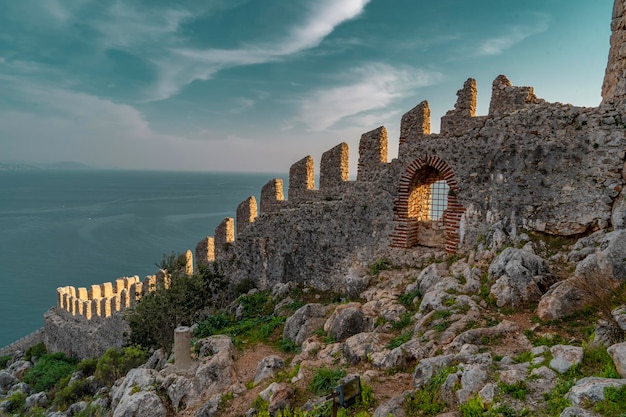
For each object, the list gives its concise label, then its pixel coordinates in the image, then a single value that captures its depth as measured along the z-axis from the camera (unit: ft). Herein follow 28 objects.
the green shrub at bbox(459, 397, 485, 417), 17.66
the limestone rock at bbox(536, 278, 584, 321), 24.04
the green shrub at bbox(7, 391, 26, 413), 58.44
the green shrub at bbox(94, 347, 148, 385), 51.34
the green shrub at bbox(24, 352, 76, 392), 68.69
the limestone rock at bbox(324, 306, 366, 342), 33.42
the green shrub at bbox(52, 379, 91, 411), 53.82
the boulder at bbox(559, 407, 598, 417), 14.83
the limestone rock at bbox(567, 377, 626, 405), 15.42
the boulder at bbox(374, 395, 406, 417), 20.42
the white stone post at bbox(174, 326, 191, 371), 35.96
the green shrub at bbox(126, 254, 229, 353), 49.55
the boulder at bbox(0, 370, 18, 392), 73.42
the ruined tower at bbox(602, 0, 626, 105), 31.86
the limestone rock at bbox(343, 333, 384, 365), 28.17
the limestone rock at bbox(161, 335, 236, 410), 32.04
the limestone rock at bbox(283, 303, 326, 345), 36.86
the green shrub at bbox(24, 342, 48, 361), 88.99
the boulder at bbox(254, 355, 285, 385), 31.42
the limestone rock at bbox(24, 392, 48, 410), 57.52
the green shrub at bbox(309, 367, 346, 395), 25.99
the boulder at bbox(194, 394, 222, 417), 28.99
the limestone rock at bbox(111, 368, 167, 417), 31.24
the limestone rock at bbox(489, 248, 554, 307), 26.78
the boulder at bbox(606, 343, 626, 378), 16.24
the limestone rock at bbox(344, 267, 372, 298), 41.39
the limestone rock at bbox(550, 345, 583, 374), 18.62
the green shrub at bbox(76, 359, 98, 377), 64.23
